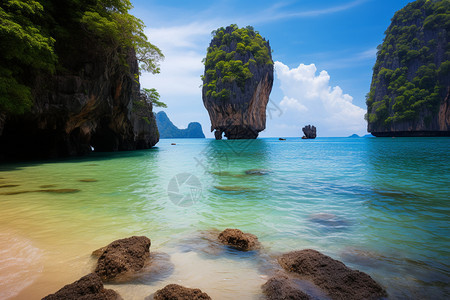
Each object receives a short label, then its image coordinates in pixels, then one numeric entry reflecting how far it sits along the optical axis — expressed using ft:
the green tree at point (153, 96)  110.73
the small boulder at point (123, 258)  8.59
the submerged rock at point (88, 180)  30.30
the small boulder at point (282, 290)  7.16
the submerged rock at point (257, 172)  37.35
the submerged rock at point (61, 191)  23.36
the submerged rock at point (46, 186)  25.51
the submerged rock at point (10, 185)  26.22
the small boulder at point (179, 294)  6.91
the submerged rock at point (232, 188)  25.60
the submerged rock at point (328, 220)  15.18
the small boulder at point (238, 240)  11.42
